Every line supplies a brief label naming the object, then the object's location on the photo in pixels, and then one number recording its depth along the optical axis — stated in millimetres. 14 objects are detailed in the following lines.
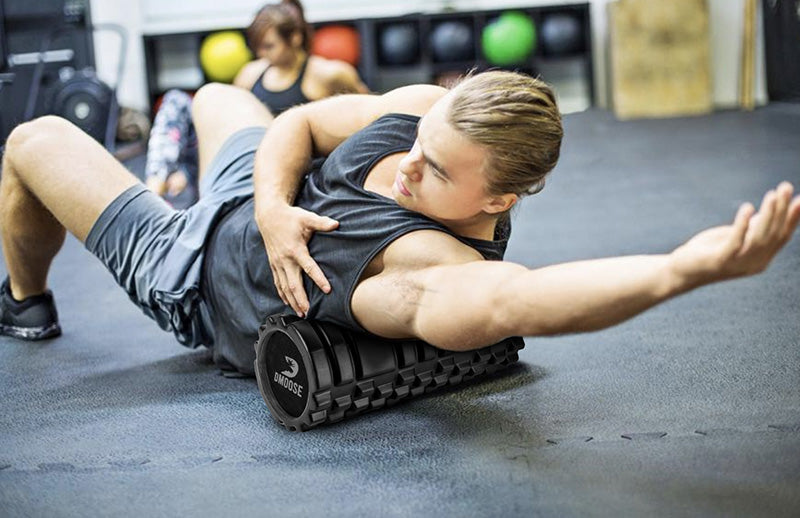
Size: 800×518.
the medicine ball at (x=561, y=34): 7973
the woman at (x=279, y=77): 4160
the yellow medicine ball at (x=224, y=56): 7754
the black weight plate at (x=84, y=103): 6371
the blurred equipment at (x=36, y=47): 6910
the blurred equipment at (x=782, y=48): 6758
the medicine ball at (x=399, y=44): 8086
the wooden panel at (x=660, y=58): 7562
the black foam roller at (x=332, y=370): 1697
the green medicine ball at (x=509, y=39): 7930
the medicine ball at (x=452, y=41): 8062
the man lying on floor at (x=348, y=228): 1286
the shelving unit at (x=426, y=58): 8141
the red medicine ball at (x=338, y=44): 7949
